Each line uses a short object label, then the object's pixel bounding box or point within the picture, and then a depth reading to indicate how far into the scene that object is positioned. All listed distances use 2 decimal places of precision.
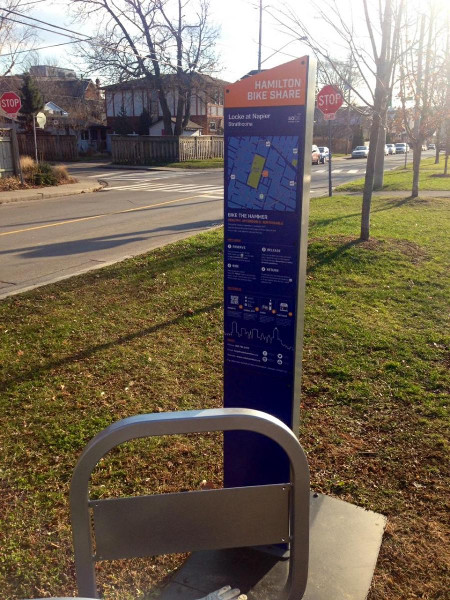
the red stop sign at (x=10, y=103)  18.62
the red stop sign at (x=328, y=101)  15.56
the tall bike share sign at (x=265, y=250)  2.46
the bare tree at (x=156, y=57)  37.28
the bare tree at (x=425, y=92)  12.59
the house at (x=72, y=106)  50.86
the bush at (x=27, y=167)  21.42
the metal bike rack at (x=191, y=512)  1.77
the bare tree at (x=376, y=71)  8.39
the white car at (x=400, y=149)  70.88
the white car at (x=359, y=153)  52.94
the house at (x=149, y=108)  52.58
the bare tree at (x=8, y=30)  28.45
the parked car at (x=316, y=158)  41.47
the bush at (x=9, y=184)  19.41
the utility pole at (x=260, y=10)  7.50
